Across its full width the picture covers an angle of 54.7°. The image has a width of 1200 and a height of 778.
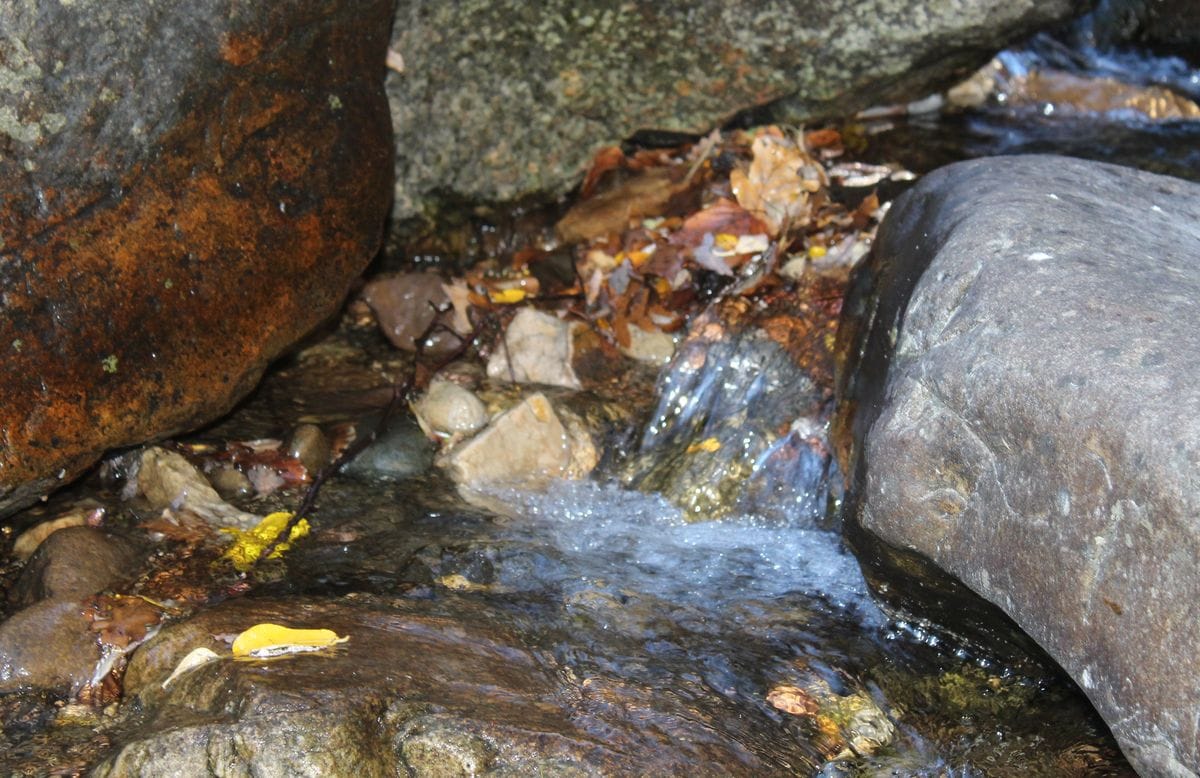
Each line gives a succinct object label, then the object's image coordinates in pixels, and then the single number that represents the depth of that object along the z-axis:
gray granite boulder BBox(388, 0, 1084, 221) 4.85
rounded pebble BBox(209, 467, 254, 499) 3.85
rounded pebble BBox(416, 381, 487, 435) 4.26
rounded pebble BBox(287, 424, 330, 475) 3.99
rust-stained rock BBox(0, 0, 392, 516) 3.19
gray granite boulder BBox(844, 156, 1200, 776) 2.31
